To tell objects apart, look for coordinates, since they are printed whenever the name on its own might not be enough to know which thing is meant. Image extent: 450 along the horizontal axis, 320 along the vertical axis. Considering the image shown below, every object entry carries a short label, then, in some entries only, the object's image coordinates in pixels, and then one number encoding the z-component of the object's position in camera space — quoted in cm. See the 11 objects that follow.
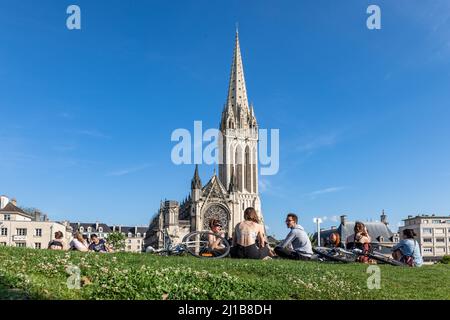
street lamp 5034
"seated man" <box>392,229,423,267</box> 1616
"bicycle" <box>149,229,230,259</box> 1531
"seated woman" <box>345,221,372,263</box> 1655
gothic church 9644
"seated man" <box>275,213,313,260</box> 1495
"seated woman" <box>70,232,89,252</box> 1716
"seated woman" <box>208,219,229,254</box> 1555
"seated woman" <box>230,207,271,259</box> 1437
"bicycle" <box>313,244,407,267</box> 1569
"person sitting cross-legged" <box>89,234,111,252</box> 1926
